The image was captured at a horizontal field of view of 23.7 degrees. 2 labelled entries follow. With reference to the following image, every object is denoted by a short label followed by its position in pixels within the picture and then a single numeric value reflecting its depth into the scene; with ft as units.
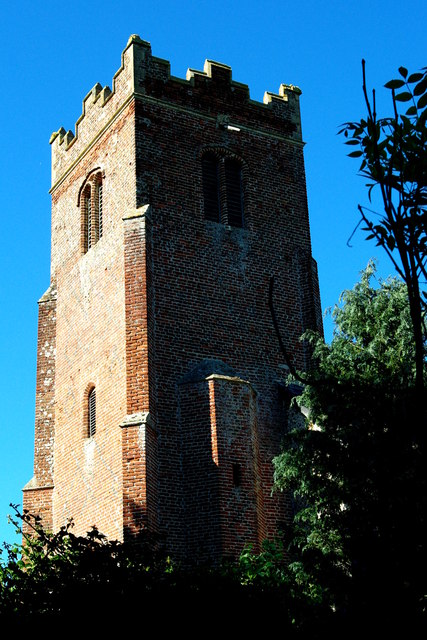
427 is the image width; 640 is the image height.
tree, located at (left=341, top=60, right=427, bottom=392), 26.25
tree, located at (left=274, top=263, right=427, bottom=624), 52.08
